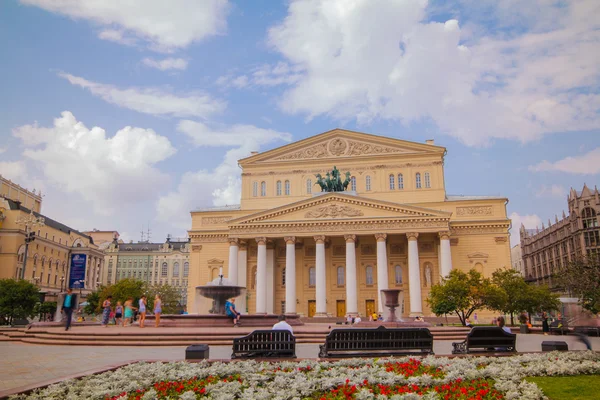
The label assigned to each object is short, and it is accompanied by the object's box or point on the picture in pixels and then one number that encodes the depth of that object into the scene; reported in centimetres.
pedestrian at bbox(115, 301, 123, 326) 2834
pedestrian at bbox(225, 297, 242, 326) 2481
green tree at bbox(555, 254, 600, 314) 3394
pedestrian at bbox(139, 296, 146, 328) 2396
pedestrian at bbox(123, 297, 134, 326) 2571
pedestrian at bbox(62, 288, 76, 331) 2202
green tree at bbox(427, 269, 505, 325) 3547
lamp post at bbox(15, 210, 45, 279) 3762
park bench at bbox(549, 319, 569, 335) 2789
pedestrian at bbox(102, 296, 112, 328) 2631
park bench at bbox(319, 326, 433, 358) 1385
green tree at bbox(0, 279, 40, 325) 4756
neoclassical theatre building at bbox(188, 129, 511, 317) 4803
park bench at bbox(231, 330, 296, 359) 1368
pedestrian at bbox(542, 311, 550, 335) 2874
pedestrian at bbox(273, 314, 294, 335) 1538
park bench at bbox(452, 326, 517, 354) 1462
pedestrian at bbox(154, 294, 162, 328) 2442
